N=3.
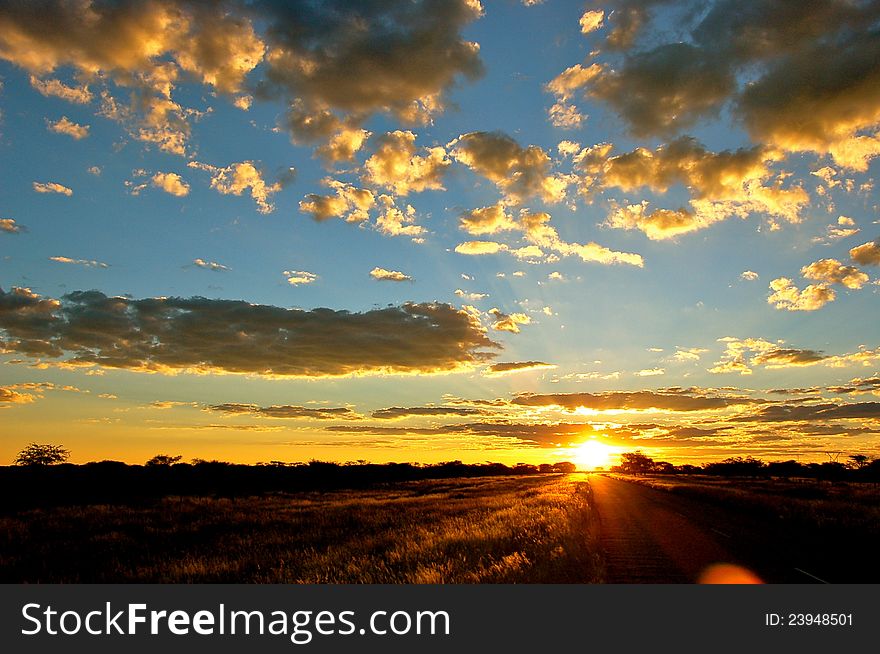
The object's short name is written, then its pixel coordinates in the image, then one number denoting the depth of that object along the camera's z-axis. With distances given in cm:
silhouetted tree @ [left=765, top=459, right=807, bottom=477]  18378
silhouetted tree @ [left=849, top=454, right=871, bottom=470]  15850
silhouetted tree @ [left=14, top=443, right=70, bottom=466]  10856
